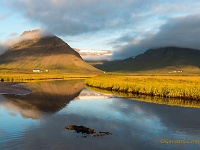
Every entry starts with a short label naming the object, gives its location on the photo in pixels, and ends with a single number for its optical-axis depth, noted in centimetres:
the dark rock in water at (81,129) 2669
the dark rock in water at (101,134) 2536
